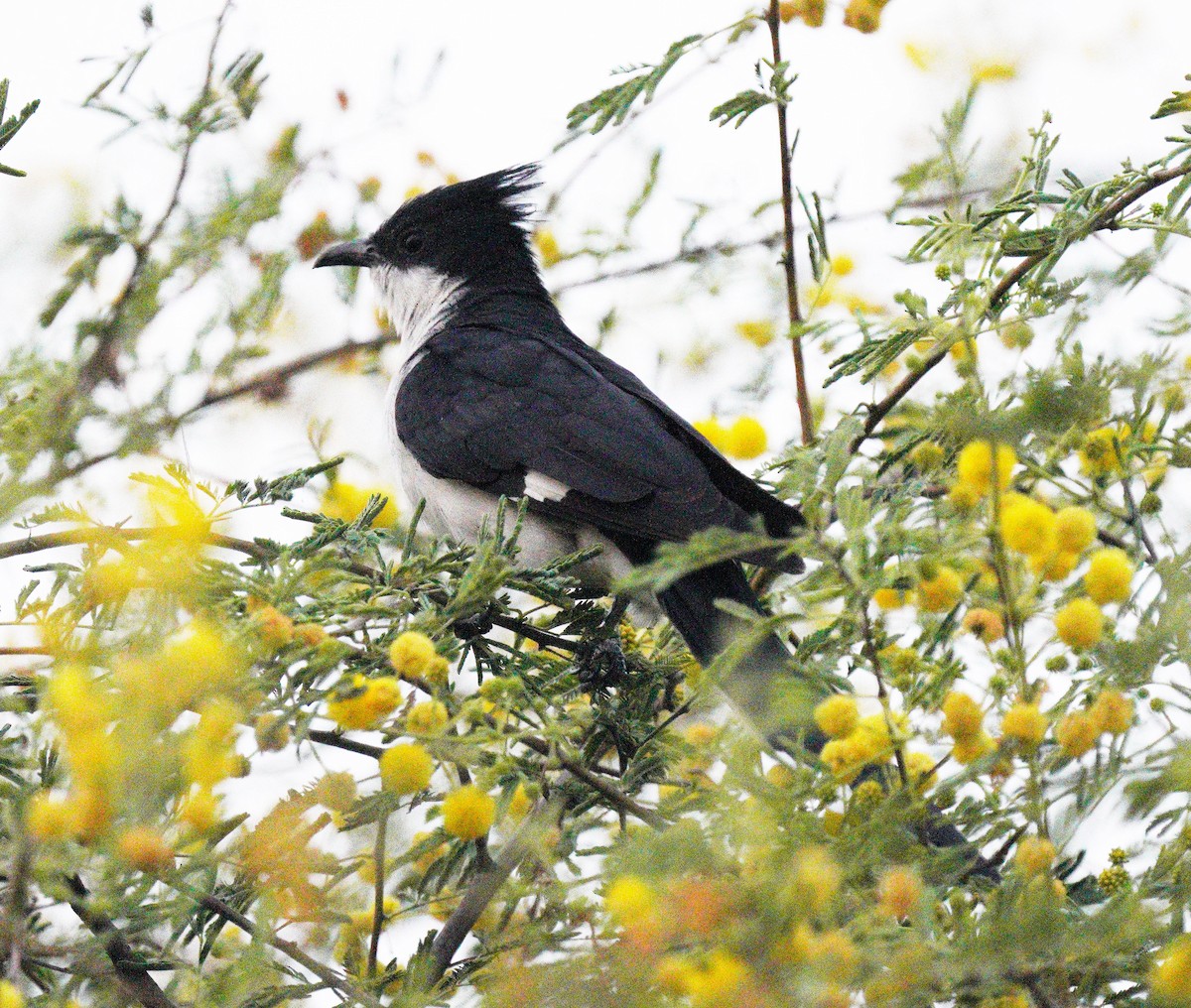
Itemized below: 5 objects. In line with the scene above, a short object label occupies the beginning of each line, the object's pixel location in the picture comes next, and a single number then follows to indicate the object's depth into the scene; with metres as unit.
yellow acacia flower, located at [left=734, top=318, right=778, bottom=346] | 8.92
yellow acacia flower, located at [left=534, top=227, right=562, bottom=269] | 9.45
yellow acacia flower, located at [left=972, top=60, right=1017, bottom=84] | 7.23
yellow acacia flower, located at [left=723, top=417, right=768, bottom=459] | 7.61
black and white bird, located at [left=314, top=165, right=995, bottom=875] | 7.06
